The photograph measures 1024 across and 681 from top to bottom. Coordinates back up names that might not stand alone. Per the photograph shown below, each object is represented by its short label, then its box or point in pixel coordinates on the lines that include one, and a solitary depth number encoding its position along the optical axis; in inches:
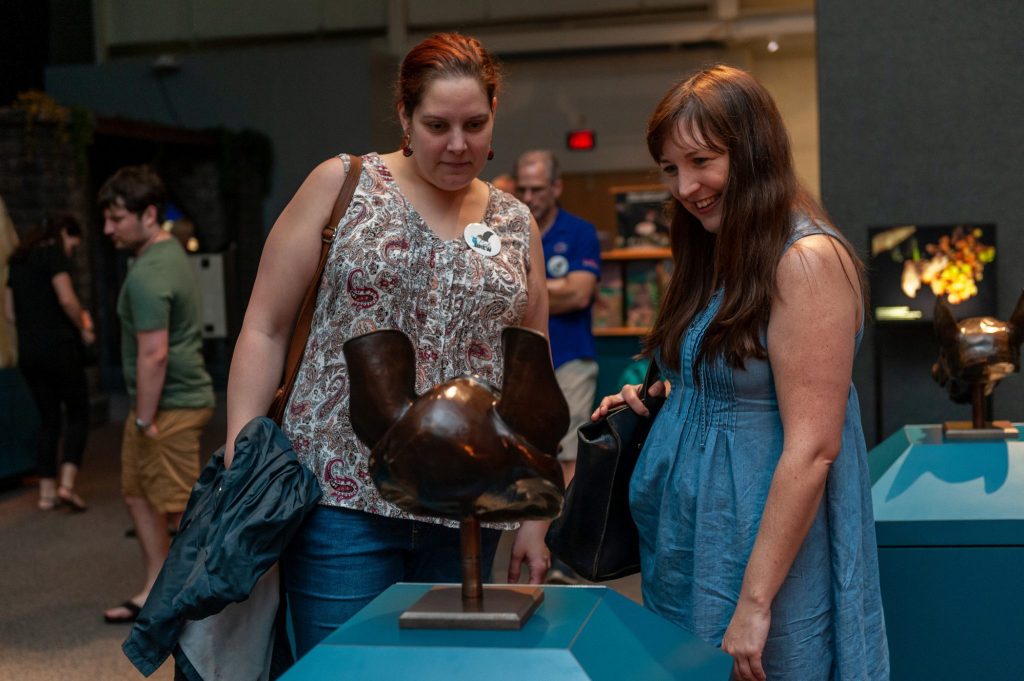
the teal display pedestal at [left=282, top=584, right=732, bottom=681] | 46.2
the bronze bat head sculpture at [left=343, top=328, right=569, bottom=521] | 49.6
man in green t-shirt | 174.7
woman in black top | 268.2
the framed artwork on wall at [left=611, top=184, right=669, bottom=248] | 285.7
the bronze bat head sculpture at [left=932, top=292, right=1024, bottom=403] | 111.0
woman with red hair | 74.7
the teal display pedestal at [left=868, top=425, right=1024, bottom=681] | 99.3
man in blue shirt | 184.4
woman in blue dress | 66.3
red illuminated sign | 495.8
